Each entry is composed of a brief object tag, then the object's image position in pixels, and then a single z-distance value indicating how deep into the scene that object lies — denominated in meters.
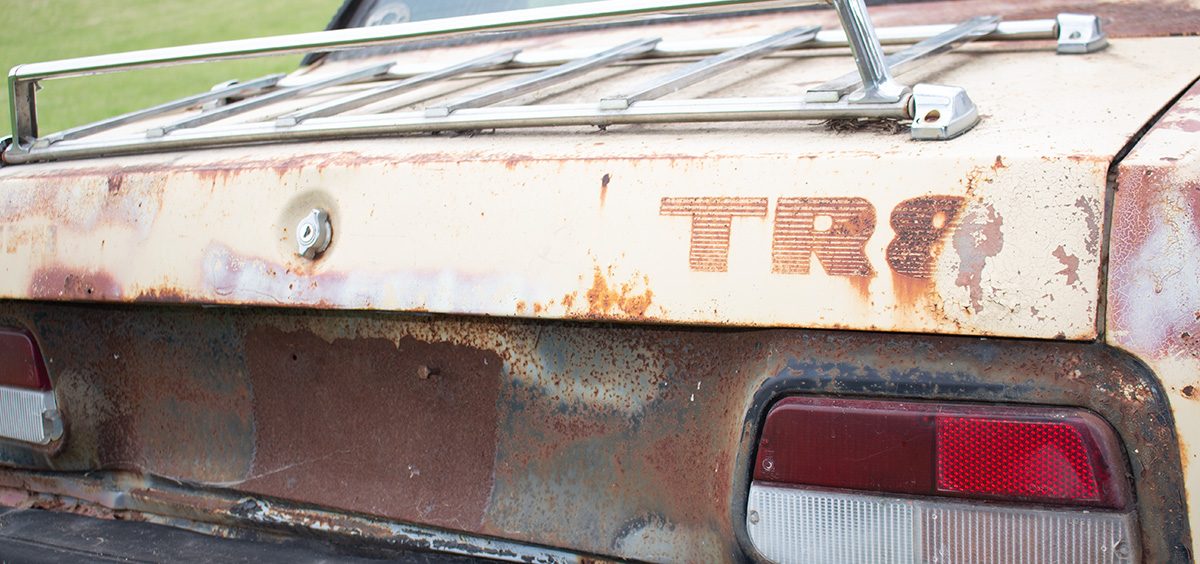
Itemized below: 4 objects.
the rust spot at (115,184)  1.89
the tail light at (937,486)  1.30
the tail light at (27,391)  2.09
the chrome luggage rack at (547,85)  1.51
